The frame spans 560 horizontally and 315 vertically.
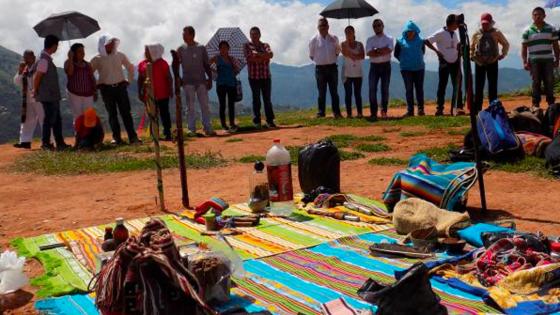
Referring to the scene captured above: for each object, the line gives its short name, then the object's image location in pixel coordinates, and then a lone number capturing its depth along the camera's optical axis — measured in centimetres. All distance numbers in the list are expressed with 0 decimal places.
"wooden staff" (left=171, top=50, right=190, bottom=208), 639
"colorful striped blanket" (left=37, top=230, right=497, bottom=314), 349
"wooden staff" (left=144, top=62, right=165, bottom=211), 629
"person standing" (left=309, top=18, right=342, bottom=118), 1366
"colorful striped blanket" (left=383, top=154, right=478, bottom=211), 537
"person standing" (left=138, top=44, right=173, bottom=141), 1203
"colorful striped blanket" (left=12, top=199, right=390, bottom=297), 420
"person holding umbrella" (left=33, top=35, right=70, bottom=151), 1170
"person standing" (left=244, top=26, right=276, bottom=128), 1321
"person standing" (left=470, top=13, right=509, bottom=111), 1234
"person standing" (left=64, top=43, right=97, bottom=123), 1189
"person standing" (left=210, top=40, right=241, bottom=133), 1302
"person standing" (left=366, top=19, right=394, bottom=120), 1355
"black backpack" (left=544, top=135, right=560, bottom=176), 693
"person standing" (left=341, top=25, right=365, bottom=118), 1378
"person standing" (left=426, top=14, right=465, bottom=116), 1310
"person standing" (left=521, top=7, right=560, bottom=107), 1210
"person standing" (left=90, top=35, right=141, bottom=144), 1218
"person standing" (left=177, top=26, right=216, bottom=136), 1244
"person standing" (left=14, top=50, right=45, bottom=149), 1238
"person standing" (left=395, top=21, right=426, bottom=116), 1349
